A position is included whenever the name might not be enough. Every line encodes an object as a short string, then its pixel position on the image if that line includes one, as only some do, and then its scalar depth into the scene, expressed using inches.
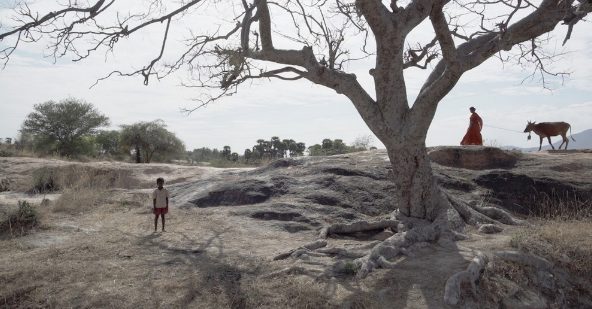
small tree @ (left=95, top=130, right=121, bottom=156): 1387.8
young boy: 323.3
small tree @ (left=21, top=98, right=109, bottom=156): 1171.3
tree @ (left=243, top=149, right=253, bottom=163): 1639.0
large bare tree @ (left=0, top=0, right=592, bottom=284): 259.6
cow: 620.1
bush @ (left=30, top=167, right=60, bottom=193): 500.7
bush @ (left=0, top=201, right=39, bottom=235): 303.7
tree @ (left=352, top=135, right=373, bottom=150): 1137.1
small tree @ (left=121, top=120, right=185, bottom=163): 1256.2
